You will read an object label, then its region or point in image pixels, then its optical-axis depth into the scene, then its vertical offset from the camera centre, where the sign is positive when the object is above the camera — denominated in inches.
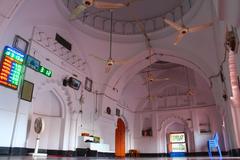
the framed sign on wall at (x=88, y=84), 414.5 +118.3
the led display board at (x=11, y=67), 250.7 +91.3
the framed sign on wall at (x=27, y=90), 274.0 +70.4
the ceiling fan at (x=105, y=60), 429.5 +172.5
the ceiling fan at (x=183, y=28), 293.1 +156.8
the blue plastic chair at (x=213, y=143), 349.7 +14.1
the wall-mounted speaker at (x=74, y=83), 362.3 +106.6
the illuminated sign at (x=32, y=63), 287.1 +108.9
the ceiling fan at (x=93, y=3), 240.2 +156.7
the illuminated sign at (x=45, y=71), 309.0 +106.0
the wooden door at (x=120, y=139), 595.2 +30.7
